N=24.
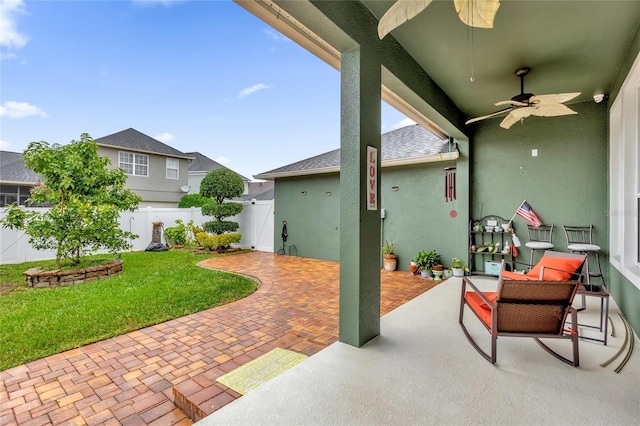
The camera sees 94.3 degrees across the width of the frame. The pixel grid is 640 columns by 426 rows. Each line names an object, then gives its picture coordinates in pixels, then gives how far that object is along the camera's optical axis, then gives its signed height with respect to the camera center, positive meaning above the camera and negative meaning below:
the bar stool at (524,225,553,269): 5.46 -0.48
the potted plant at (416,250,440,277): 6.60 -1.10
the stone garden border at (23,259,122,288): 5.76 -1.29
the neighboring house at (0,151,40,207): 13.02 +1.40
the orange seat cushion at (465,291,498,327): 2.79 -0.96
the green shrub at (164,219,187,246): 11.46 -0.85
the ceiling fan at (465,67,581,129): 3.50 +1.35
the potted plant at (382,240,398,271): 7.38 -1.09
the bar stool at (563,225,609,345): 4.92 -0.56
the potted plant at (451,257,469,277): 6.42 -1.21
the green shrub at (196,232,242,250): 10.26 -0.97
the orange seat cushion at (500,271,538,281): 4.09 -0.89
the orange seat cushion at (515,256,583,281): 3.66 -0.71
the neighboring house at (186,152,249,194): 20.19 +3.14
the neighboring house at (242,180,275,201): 27.88 +2.41
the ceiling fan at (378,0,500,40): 1.51 +1.07
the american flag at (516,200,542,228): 5.79 -0.04
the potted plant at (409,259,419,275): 6.83 -1.27
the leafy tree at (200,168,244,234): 10.72 +0.60
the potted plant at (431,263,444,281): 6.40 -1.29
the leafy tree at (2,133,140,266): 6.03 +0.24
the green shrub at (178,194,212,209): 15.09 +0.58
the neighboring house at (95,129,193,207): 14.46 +2.49
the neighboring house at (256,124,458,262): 7.09 +0.55
